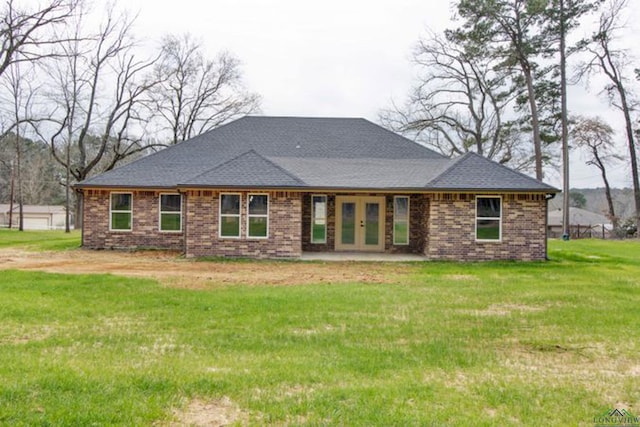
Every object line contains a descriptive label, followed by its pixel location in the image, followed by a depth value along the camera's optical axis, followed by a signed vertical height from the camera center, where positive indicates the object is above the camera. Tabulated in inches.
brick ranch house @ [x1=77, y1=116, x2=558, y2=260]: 583.2 +25.8
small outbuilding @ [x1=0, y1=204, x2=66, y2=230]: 2010.3 -2.6
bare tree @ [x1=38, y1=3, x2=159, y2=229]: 1111.6 +261.2
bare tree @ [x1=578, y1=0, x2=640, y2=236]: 1057.5 +339.1
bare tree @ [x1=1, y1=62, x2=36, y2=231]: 1182.0 +279.0
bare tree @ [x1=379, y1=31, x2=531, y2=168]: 1156.5 +264.6
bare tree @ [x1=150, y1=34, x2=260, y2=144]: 1275.8 +349.5
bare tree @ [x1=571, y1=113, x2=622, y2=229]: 1375.5 +248.0
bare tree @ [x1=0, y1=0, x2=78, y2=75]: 732.7 +291.5
